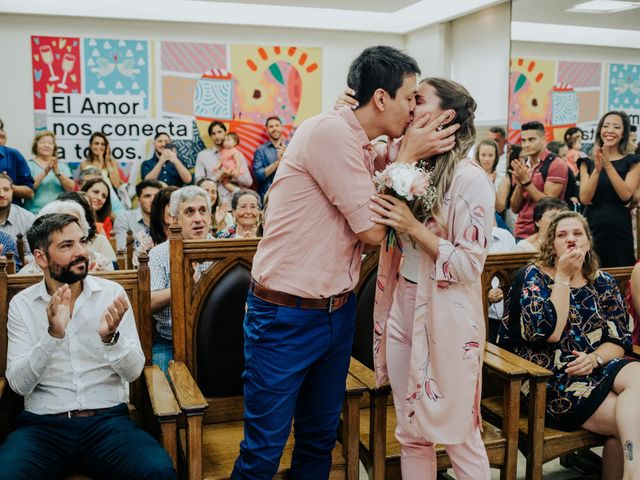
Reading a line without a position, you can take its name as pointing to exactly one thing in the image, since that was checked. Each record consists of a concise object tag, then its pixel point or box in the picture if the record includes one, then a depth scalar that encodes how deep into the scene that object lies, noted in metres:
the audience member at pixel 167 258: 2.68
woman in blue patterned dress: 2.38
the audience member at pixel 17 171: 5.46
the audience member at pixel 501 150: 6.47
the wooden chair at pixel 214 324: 2.35
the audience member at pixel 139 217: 4.55
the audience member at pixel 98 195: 4.54
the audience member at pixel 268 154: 7.22
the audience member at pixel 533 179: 5.09
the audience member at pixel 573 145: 5.96
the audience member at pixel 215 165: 7.10
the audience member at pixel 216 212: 4.99
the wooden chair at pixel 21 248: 3.68
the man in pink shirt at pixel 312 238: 1.71
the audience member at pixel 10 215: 4.21
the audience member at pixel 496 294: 2.87
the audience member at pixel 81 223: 2.82
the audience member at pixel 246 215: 4.11
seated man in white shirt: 1.96
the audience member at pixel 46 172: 5.96
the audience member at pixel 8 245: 3.68
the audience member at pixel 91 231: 3.36
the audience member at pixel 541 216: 3.23
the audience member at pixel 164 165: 6.91
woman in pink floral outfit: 1.80
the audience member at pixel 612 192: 4.61
